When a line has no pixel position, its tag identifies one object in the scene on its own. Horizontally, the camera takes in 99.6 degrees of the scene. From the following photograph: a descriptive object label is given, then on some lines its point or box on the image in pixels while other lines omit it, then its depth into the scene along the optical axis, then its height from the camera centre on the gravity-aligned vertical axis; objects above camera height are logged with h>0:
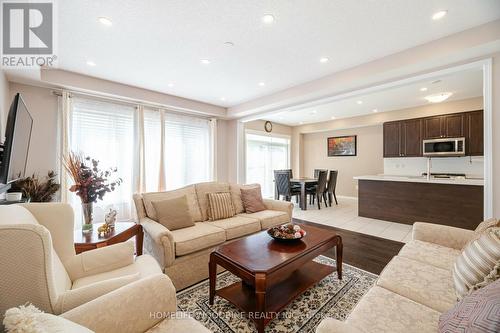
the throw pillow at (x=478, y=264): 1.08 -0.54
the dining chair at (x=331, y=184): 6.05 -0.54
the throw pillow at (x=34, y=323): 0.56 -0.44
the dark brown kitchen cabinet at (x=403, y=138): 5.14 +0.68
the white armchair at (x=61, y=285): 0.83 -0.60
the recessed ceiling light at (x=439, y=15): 1.97 +1.43
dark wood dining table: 5.48 -0.60
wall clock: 7.07 +1.34
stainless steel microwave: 4.56 +0.41
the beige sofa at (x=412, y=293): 1.05 -0.77
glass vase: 2.16 -0.51
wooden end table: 1.86 -0.67
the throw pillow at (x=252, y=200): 3.27 -0.53
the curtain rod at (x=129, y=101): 3.33 +1.22
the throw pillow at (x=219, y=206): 2.92 -0.57
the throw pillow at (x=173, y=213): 2.46 -0.56
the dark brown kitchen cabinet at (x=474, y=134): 4.41 +0.66
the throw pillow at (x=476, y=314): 0.68 -0.53
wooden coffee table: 1.50 -0.79
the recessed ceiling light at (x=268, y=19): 2.02 +1.44
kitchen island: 3.53 -0.66
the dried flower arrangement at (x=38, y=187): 2.76 -0.27
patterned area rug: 1.58 -1.18
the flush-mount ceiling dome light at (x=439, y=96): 4.12 +1.36
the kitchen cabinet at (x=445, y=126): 4.64 +0.88
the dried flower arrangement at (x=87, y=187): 2.14 -0.21
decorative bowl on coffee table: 1.98 -0.66
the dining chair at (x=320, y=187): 5.59 -0.57
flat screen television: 1.52 +0.22
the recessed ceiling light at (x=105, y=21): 2.01 +1.42
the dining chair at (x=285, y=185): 5.66 -0.53
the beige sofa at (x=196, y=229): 2.05 -0.74
